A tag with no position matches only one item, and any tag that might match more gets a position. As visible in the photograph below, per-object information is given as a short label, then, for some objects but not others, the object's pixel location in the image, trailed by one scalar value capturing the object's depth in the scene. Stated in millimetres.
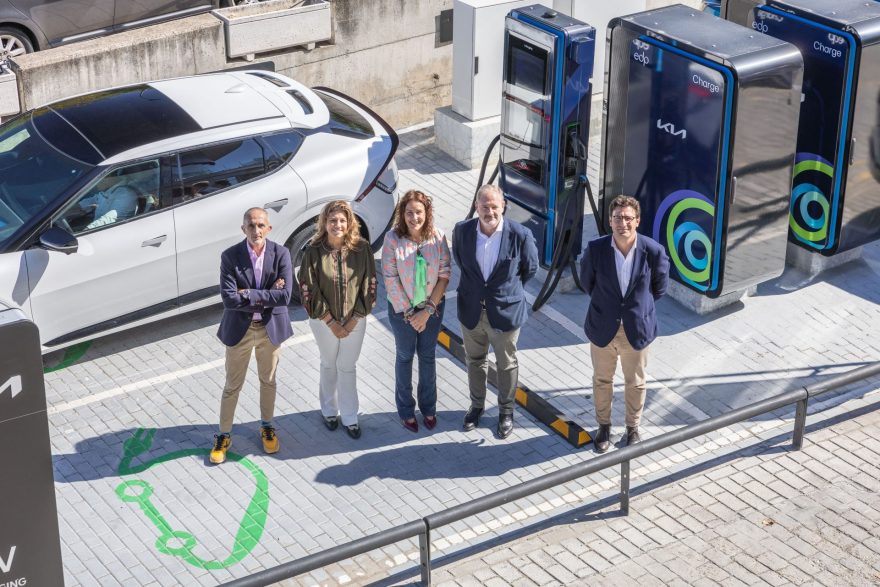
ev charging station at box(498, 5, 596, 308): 10344
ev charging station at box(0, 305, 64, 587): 5055
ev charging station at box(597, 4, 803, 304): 9953
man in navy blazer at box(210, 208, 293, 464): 8555
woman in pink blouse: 8695
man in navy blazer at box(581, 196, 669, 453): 8609
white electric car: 9484
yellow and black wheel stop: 9211
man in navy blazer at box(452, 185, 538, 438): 8719
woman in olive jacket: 8602
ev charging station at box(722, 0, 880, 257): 10531
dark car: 12977
